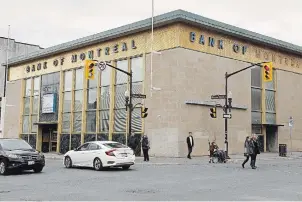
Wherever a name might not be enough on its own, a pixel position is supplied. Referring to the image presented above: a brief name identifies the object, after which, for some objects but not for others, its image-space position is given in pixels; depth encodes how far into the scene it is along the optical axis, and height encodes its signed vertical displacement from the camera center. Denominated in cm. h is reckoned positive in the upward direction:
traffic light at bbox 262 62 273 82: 2645 +375
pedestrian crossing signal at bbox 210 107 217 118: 2782 +123
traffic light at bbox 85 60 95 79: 2711 +387
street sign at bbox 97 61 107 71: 2899 +440
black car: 1733 -116
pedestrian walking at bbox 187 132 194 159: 2794 -79
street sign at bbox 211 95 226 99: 2702 +220
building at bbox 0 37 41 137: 5731 +1095
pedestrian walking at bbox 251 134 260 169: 2073 -81
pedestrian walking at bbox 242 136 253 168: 2086 -86
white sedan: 1917 -117
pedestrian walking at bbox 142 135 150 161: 2582 -100
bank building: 3128 +362
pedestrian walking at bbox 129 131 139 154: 2688 -68
